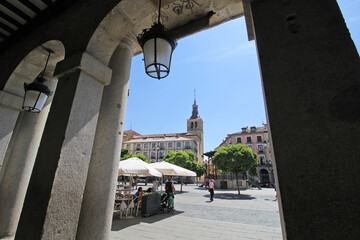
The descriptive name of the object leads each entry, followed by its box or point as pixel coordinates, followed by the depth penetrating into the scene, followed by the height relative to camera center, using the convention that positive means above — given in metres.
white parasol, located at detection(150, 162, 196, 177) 10.47 +0.25
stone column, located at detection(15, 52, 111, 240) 1.40 +0.15
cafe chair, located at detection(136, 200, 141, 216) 6.25 -1.21
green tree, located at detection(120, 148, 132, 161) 39.47 +4.68
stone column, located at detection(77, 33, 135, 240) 1.74 +0.13
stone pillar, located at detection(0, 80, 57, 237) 2.69 +0.01
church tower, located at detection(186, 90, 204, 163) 61.91 +16.06
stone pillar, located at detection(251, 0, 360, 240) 0.89 +0.36
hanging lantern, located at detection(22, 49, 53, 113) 2.69 +1.19
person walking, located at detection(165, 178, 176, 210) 7.47 -0.74
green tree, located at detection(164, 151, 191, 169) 31.37 +2.65
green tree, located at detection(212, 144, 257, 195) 17.41 +1.55
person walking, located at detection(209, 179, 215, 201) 11.24 -0.86
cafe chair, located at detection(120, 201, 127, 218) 5.68 -1.11
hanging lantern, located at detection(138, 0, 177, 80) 1.87 +1.38
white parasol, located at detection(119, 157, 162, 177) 7.62 +0.25
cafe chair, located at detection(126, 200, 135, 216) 5.97 -1.19
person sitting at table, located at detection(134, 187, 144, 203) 6.77 -0.92
